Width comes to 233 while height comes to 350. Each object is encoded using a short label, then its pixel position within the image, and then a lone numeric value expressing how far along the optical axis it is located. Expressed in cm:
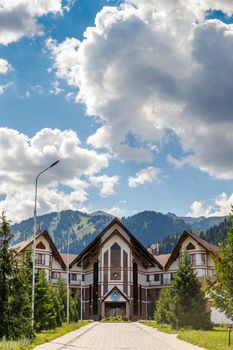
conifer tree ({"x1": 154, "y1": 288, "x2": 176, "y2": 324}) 5553
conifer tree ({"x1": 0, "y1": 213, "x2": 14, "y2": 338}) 2074
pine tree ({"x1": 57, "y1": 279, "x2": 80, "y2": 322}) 6986
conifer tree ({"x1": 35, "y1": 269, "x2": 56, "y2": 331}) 3697
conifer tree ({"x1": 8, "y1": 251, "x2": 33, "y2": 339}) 2099
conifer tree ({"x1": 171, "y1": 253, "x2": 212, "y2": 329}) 4494
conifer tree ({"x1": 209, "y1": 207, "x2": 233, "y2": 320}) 2723
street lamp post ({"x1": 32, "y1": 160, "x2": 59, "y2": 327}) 3043
